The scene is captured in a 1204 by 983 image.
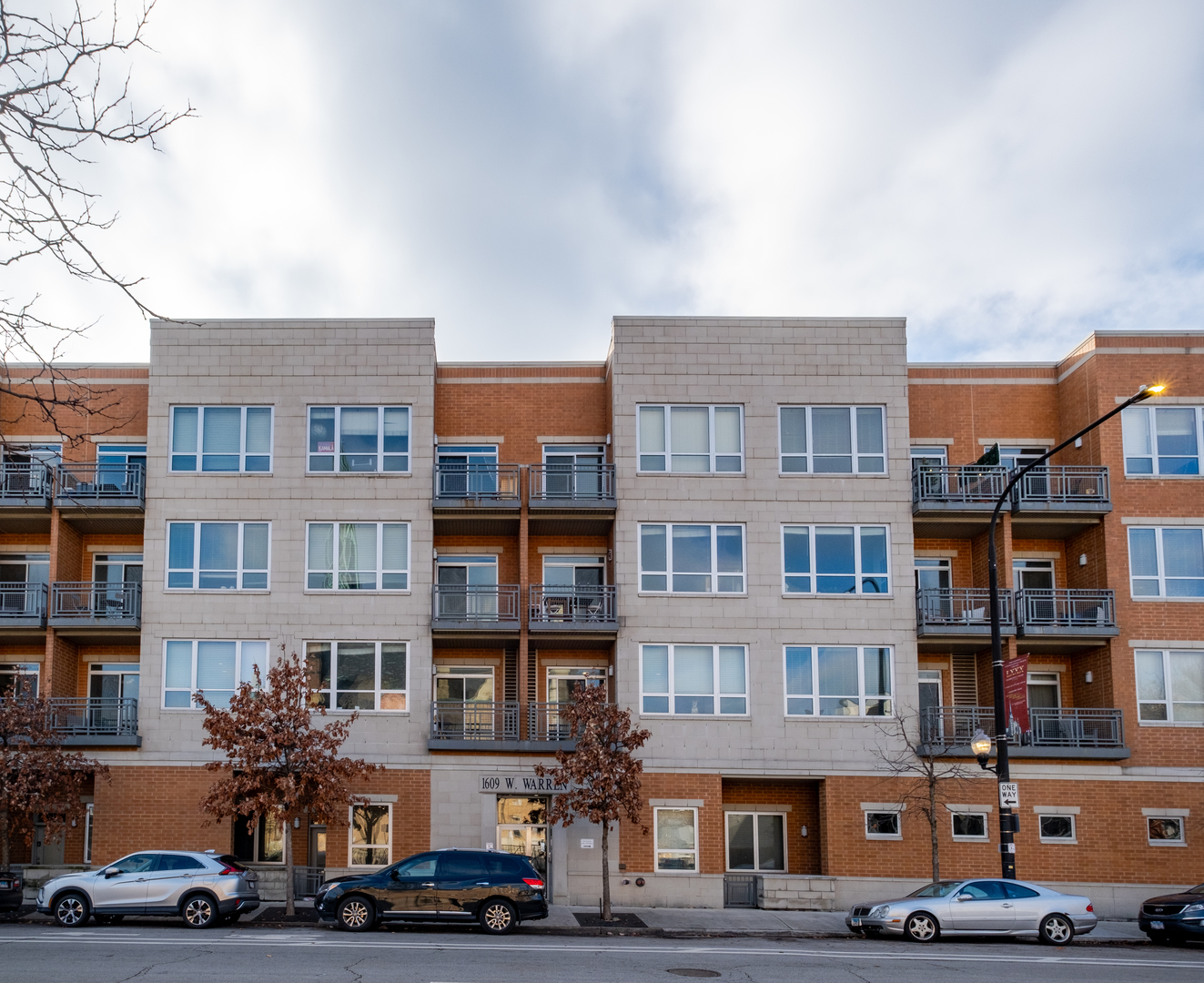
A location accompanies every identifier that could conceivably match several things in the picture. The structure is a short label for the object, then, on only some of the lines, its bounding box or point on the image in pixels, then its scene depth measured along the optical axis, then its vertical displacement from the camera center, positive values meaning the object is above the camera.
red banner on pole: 20.81 -0.05
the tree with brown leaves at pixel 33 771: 24.47 -1.66
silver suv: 20.27 -3.48
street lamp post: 20.97 -0.99
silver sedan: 20.84 -4.08
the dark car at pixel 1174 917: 20.88 -4.23
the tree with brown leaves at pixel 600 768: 23.33 -1.58
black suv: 20.30 -3.58
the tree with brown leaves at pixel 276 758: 22.89 -1.30
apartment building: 26.98 +2.13
